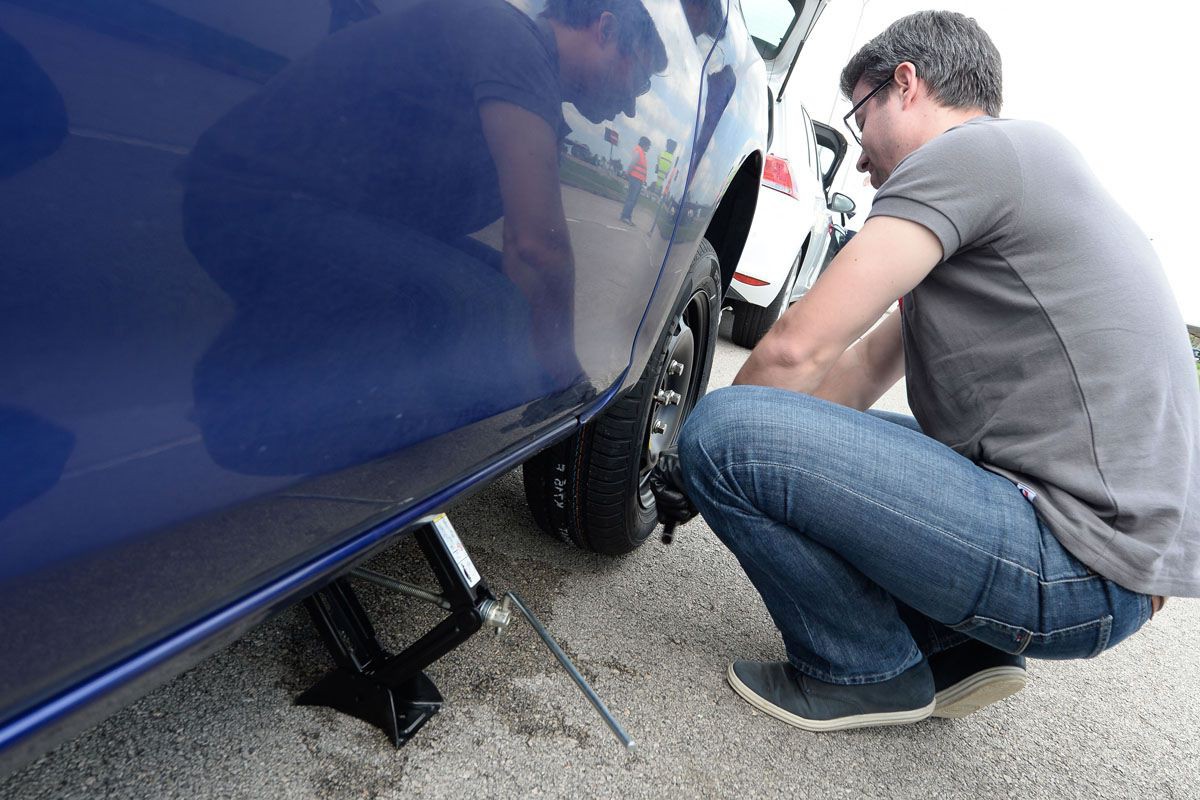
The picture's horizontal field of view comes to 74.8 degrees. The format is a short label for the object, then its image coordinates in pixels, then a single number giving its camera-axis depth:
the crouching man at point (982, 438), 1.20
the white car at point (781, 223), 3.64
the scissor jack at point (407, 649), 1.07
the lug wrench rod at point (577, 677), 1.09
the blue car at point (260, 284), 0.44
